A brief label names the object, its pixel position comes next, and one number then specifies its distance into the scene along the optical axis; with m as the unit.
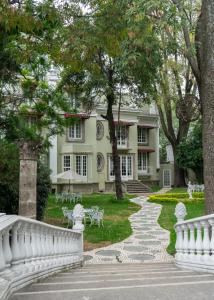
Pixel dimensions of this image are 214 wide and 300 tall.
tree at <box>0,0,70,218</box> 7.36
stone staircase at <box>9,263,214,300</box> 4.14
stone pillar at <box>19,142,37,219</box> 9.90
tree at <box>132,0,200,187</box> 29.84
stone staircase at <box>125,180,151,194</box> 35.28
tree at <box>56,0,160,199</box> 8.00
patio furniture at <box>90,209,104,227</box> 15.91
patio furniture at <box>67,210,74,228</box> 15.73
